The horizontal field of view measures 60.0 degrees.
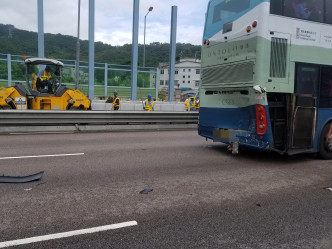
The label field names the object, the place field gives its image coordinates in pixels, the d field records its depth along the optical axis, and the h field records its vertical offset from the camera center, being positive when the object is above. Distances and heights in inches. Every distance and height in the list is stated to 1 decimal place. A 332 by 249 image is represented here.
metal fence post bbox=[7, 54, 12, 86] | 880.9 +94.2
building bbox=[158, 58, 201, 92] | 3831.2 +398.4
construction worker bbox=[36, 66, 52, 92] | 485.4 +33.1
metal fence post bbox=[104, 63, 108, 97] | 1021.2 +90.2
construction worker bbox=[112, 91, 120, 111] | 605.3 -2.8
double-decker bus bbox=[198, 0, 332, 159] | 240.8 +27.1
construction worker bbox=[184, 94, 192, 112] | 701.9 -4.4
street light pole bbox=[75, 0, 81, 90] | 873.5 +125.7
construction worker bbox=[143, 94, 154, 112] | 601.3 -7.0
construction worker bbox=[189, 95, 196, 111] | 708.7 -0.5
